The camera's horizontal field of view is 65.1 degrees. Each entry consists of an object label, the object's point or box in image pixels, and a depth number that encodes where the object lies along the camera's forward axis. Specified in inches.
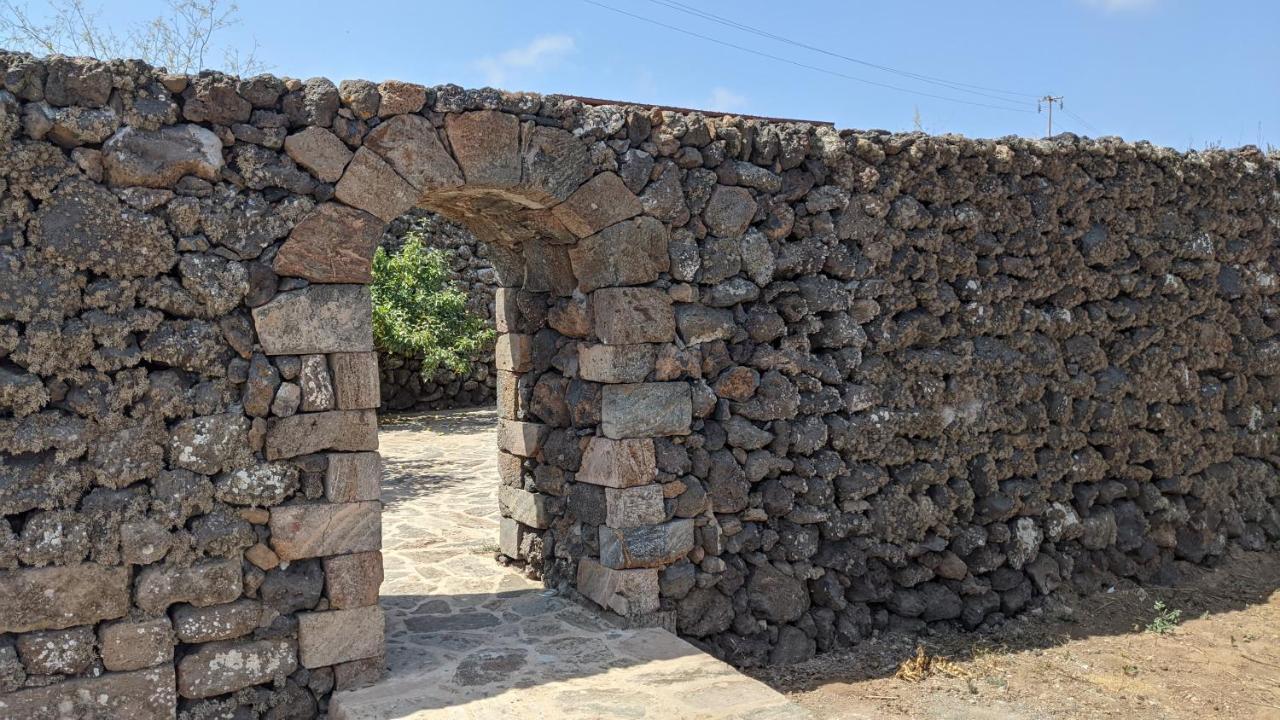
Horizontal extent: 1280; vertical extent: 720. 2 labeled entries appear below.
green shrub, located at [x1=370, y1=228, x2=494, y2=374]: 475.2
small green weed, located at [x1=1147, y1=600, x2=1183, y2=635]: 251.0
